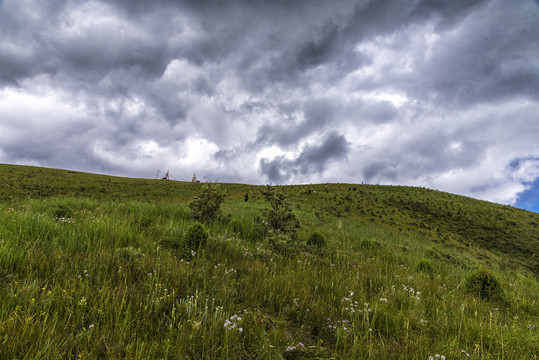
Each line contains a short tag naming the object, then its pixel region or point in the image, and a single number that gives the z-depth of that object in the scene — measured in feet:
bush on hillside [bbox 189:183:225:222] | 30.81
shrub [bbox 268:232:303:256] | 20.97
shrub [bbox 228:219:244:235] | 26.84
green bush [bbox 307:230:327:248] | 25.73
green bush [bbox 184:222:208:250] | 17.06
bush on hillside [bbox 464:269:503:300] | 18.60
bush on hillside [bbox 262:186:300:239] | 26.22
